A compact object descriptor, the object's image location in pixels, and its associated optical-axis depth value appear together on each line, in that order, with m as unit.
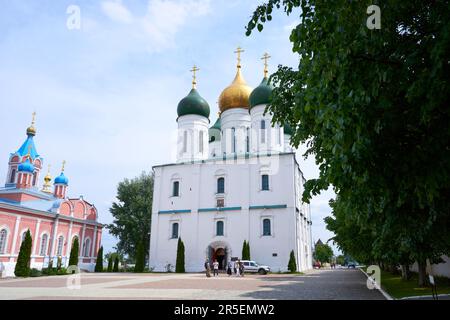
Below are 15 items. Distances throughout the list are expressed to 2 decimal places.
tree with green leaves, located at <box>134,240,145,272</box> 33.06
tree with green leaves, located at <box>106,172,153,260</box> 43.34
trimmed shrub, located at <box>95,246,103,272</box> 36.28
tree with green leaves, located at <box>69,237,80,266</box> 31.55
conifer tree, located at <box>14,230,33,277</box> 26.20
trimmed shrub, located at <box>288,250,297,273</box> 29.56
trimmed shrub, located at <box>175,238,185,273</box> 31.53
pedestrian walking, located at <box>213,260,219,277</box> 27.07
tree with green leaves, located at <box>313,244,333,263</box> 79.16
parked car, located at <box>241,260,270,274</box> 28.83
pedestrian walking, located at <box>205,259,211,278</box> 24.14
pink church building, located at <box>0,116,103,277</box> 30.55
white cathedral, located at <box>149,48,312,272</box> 32.00
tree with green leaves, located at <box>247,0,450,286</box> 4.27
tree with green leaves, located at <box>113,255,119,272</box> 36.56
